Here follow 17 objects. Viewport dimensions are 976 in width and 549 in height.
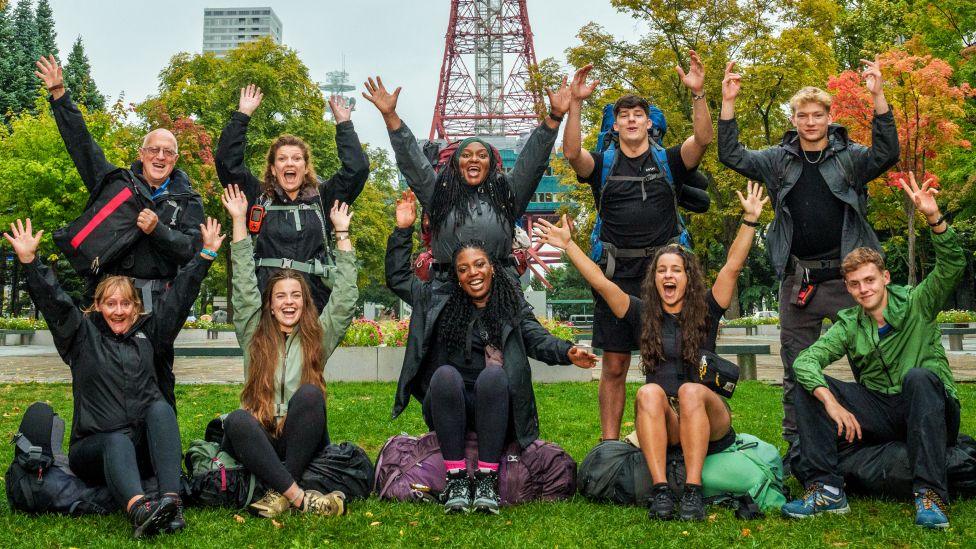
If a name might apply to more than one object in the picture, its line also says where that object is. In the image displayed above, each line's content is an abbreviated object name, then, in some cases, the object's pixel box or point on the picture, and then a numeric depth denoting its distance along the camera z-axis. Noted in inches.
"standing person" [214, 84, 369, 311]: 200.5
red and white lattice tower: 3688.5
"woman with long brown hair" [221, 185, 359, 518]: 159.2
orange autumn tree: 681.6
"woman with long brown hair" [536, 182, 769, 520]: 159.8
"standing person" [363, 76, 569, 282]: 193.2
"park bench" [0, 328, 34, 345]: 915.2
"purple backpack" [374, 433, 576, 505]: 173.5
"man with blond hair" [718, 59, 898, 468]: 188.2
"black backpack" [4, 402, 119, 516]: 157.0
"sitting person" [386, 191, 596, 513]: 168.9
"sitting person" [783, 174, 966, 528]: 154.9
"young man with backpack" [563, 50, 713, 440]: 200.1
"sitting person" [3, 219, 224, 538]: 150.9
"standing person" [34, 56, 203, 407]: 184.9
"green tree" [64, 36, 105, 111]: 1821.7
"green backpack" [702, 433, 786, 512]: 163.3
